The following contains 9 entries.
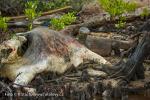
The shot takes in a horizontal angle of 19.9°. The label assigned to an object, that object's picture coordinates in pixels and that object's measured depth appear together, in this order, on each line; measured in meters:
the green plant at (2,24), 11.60
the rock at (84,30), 12.45
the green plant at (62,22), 11.60
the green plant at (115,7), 12.21
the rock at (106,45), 11.29
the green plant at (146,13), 11.60
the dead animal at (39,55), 8.84
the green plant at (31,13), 12.23
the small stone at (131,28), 13.05
